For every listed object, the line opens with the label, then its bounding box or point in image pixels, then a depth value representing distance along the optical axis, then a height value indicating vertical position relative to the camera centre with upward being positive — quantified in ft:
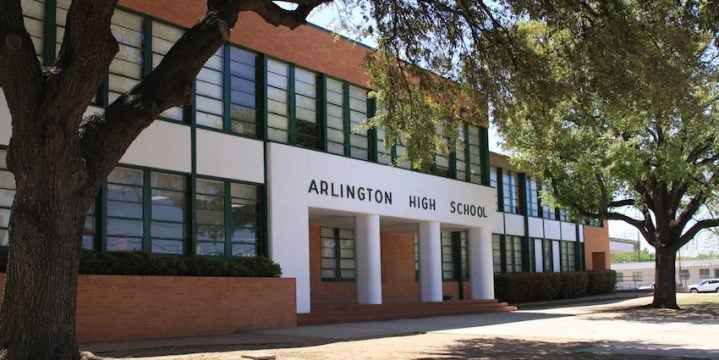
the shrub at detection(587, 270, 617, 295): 132.26 -4.31
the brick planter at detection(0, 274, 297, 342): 45.78 -2.85
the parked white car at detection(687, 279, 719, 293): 186.30 -7.73
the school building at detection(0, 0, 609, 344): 53.01 +7.67
